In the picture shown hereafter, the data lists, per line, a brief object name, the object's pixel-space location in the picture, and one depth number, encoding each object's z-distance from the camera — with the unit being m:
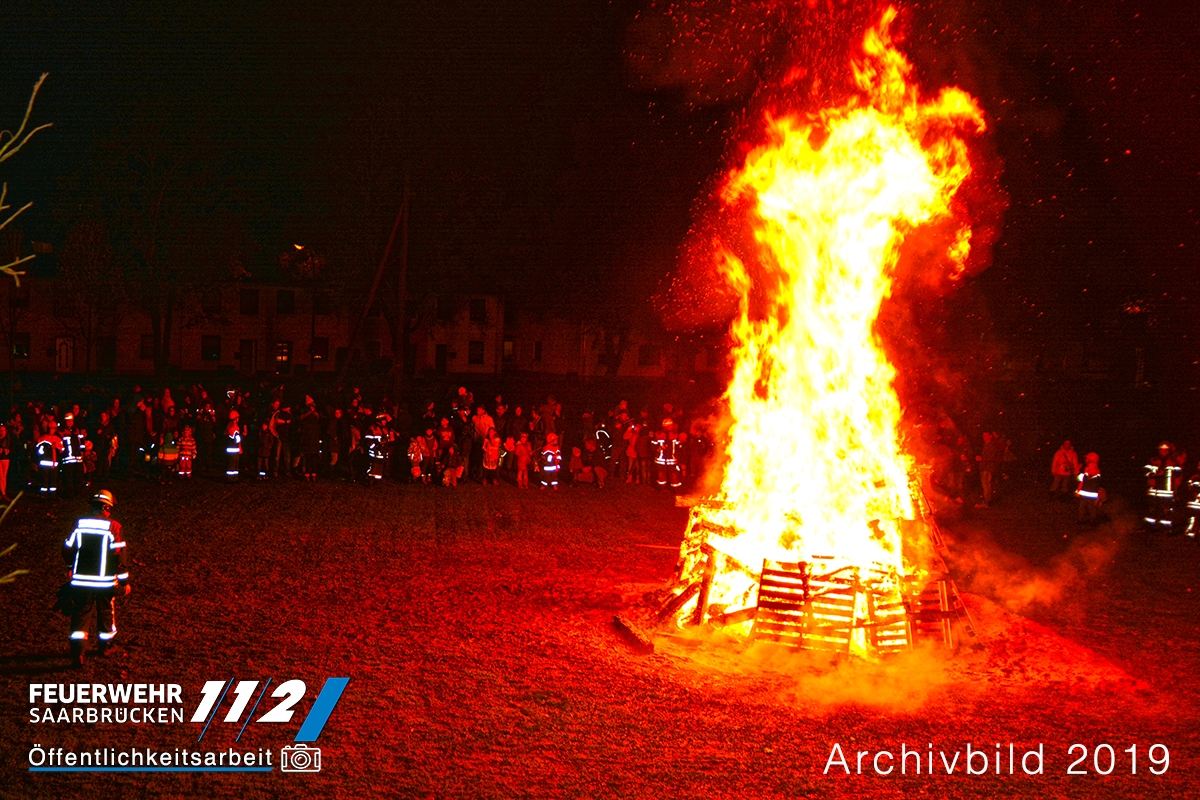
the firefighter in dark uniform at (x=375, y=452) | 19.86
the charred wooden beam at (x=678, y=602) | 10.50
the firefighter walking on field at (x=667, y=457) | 21.27
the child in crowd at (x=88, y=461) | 17.62
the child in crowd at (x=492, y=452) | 20.53
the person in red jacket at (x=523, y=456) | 20.59
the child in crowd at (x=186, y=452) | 19.02
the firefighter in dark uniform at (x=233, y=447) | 19.03
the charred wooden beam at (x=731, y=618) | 10.27
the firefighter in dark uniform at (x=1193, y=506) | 17.11
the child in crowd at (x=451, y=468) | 20.08
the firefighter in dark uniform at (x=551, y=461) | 20.55
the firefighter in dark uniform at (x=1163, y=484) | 17.78
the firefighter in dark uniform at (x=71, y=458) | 16.80
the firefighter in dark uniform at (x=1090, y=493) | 18.30
